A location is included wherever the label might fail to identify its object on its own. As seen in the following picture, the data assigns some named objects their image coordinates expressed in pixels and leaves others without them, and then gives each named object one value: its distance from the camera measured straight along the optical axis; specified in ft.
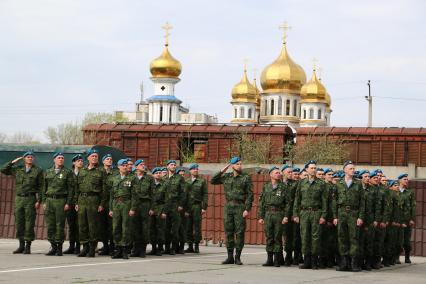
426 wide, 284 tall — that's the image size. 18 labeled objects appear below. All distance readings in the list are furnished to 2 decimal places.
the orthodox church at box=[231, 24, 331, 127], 265.75
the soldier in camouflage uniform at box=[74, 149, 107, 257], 54.54
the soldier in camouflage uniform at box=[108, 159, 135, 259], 53.83
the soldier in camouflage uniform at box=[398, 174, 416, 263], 63.26
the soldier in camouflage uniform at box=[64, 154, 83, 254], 55.86
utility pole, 261.26
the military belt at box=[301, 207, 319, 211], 50.60
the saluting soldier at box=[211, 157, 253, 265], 51.83
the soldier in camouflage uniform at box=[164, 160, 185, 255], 60.95
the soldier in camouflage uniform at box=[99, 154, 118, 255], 55.83
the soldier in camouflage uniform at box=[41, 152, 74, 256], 54.85
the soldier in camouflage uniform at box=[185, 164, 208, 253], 63.52
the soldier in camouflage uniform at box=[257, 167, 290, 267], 51.21
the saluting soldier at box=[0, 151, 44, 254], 55.62
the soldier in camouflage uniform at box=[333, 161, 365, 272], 50.47
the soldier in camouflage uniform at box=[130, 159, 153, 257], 55.88
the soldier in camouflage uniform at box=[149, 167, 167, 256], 59.67
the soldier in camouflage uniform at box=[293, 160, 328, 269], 50.34
